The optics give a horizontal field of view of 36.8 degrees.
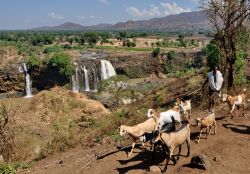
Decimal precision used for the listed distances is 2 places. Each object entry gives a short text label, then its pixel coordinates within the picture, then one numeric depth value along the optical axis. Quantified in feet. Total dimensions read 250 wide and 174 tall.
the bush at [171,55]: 216.13
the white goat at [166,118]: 27.86
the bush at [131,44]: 288.10
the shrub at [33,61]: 178.28
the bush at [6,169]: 32.12
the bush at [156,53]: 213.66
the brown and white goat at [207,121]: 30.81
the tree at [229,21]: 43.45
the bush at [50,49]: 211.82
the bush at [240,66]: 54.07
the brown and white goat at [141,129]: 28.45
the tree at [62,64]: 171.24
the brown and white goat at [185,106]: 35.53
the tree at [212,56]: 65.43
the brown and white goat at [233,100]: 35.73
